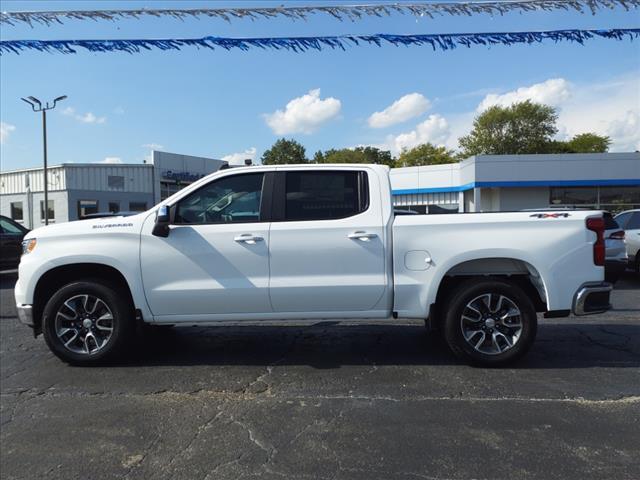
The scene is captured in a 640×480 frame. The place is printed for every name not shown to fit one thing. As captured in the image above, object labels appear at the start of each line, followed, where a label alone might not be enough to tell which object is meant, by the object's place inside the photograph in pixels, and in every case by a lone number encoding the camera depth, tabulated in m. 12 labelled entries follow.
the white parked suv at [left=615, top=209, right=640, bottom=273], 11.20
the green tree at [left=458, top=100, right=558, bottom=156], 61.59
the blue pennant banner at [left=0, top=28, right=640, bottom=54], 5.78
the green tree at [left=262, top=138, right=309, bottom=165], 63.12
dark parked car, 12.71
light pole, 29.88
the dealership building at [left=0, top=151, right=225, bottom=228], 41.00
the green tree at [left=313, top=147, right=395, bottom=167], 74.00
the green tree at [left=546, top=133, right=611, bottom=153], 65.83
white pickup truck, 4.95
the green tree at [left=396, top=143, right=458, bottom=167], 78.00
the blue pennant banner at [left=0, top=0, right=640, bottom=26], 5.26
